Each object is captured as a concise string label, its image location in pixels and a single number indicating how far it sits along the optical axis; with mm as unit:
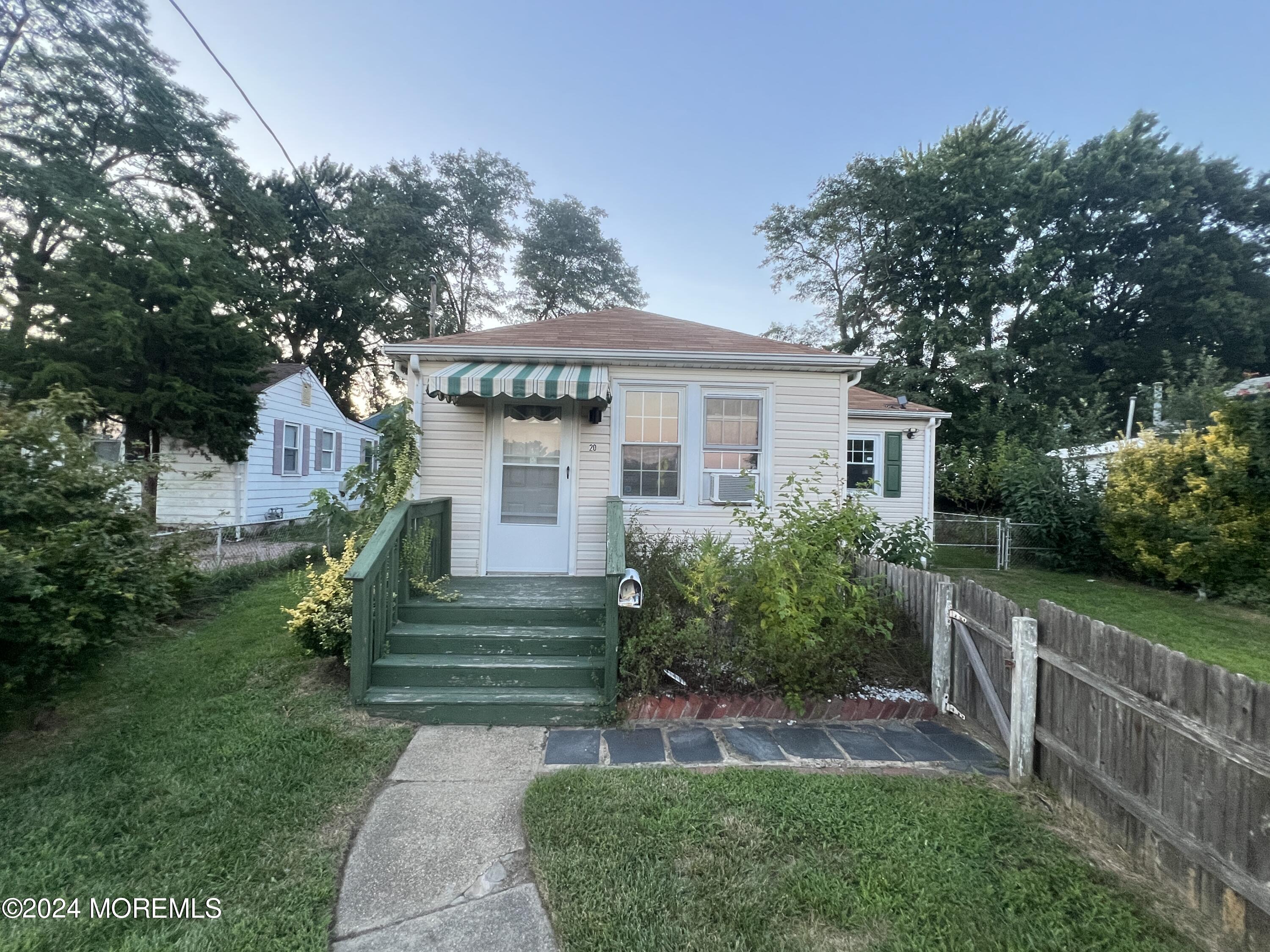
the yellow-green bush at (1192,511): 7555
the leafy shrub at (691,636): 4023
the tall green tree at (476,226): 24859
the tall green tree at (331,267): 23297
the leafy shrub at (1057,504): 10508
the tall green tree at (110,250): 10844
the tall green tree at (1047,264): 20172
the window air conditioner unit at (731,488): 6316
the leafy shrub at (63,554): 3055
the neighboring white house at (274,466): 12602
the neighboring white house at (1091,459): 10898
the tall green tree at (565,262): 26109
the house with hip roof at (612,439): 6109
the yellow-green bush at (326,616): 4344
